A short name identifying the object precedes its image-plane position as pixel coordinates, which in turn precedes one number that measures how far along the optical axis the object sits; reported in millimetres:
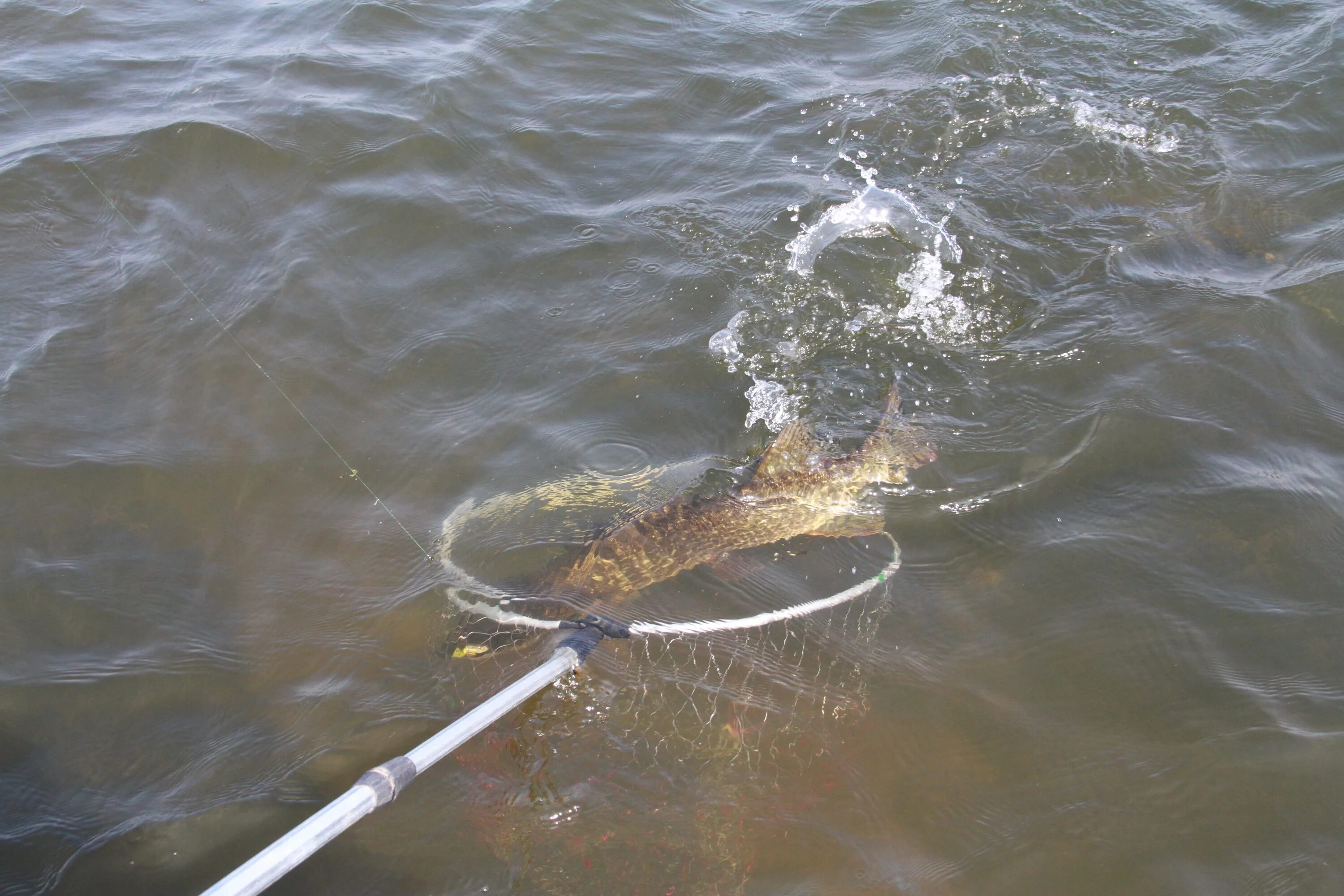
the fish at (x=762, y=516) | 4062
